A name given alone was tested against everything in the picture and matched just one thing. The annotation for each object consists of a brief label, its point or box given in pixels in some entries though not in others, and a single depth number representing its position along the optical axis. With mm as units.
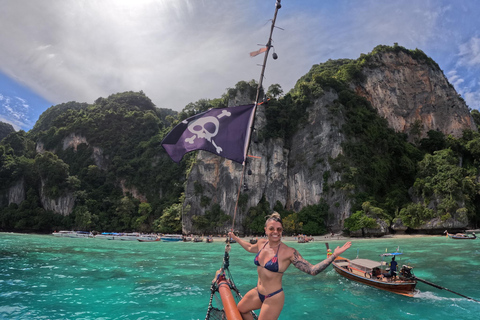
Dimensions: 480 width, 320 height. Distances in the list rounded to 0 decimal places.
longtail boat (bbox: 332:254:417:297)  11438
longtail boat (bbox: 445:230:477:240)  31594
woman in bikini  3371
